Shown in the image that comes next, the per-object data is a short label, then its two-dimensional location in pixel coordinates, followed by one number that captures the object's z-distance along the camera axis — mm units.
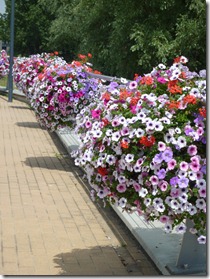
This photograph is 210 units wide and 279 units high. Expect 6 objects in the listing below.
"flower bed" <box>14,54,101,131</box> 9227
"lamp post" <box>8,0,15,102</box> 21906
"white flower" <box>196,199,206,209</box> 3711
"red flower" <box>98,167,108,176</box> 4141
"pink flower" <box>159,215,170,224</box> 3850
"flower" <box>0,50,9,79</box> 23516
